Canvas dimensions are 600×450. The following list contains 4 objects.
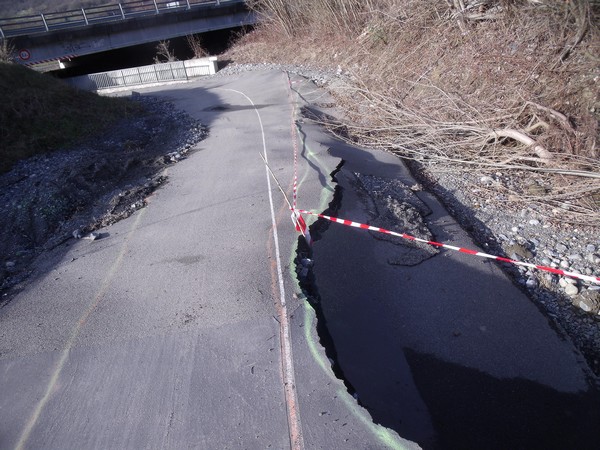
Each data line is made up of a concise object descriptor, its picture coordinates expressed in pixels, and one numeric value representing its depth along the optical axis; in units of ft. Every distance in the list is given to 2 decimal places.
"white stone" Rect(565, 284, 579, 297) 16.05
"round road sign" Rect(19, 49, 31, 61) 70.93
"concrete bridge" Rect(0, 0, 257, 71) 72.90
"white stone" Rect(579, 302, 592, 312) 15.37
